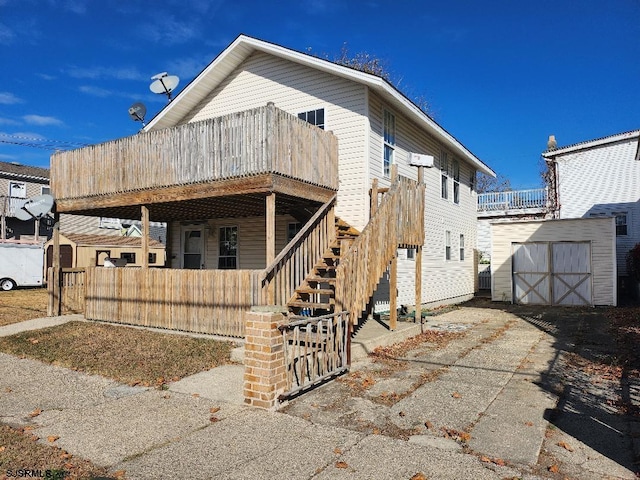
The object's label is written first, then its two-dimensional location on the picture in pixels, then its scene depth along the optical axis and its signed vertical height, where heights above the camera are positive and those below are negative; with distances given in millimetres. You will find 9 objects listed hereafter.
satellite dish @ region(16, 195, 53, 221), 11781 +1155
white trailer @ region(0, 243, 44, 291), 23797 -673
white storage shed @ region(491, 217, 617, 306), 16656 -224
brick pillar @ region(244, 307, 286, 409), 5219 -1197
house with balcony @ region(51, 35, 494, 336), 9039 +1426
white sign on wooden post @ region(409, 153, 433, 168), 10584 +2214
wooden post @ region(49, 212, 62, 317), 12336 -876
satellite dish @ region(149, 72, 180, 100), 14180 +5277
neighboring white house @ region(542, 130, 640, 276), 22375 +3783
